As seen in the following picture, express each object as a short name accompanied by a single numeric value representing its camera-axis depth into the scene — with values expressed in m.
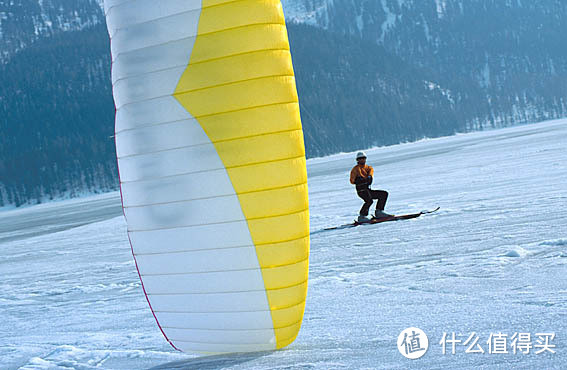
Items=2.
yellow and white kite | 7.39
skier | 22.05
